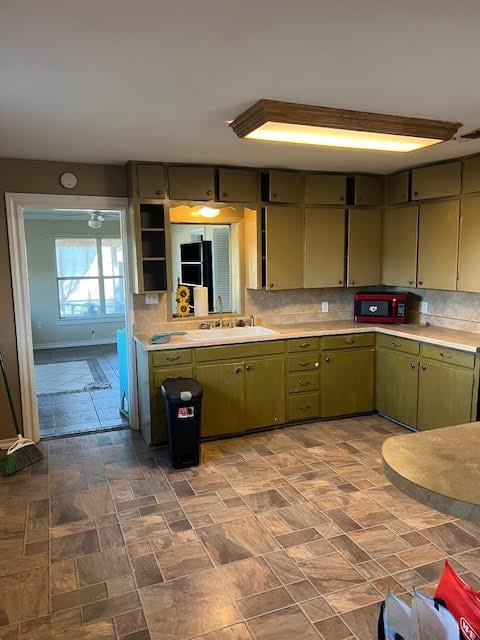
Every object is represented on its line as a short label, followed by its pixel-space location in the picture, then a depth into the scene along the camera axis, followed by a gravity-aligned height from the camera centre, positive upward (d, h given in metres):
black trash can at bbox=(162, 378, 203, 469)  3.65 -1.21
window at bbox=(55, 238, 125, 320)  8.98 -0.27
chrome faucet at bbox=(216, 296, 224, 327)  4.77 -0.45
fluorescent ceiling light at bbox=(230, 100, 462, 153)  2.59 +0.76
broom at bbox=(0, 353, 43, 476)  3.71 -1.49
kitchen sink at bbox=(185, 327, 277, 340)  4.50 -0.68
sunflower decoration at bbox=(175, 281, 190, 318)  4.63 -0.36
